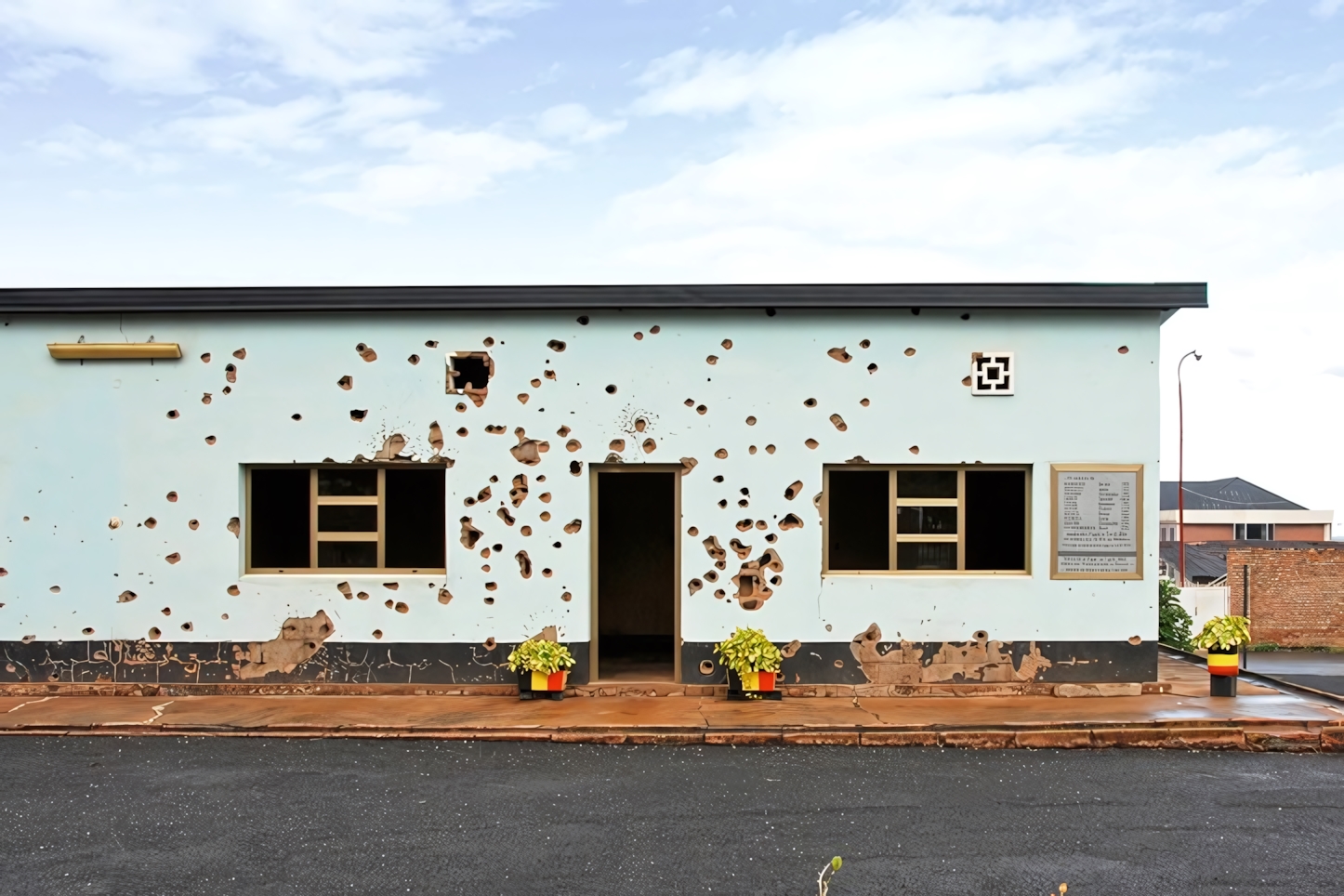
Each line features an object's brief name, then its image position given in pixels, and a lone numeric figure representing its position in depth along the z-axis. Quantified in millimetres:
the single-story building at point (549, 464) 10289
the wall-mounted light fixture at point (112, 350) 10336
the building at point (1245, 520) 57875
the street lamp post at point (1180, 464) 28781
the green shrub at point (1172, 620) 18031
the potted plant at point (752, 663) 9992
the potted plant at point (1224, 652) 10172
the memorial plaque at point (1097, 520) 10297
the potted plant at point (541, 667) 10000
